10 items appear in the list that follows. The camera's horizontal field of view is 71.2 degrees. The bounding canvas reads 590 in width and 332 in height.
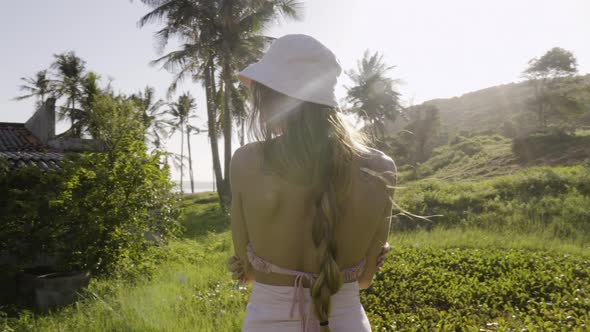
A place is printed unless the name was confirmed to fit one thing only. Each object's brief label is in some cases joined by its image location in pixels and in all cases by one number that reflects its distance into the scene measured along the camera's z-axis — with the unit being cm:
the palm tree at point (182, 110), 4153
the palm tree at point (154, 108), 3119
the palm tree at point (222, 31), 1945
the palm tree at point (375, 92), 3775
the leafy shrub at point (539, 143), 2334
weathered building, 1617
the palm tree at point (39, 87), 3147
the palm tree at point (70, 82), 2587
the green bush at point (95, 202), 678
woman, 143
